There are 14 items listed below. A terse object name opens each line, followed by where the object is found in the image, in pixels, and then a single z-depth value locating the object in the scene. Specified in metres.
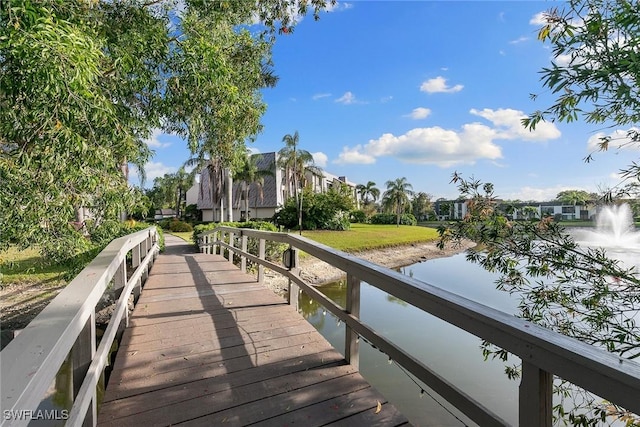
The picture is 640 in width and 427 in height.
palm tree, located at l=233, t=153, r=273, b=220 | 29.53
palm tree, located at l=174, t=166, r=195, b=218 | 46.30
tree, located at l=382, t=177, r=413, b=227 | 46.28
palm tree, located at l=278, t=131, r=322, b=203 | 30.75
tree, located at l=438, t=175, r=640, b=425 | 2.58
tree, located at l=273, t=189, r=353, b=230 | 30.36
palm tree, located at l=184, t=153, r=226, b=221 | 28.24
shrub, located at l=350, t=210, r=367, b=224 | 49.70
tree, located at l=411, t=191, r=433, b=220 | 54.81
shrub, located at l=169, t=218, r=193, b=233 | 32.69
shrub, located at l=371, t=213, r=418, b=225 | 48.68
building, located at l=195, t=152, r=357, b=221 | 36.31
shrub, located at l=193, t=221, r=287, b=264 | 12.08
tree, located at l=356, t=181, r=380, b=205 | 60.56
